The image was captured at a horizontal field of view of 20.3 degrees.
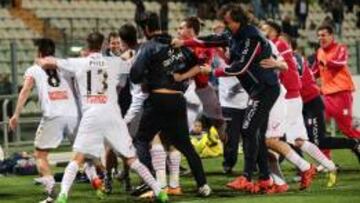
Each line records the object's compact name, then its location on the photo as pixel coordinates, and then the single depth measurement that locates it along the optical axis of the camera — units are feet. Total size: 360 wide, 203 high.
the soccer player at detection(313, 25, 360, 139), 44.34
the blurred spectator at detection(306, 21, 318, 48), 96.58
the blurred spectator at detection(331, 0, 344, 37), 98.89
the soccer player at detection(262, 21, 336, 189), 39.24
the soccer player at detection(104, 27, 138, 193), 34.99
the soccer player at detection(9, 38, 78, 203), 35.96
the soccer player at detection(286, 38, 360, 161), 42.76
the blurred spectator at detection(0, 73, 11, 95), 64.03
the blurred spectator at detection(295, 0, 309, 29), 98.99
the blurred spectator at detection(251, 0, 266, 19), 92.22
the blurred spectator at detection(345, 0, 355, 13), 106.83
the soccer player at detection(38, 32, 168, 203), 33.09
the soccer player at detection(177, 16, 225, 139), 44.19
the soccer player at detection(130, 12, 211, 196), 34.37
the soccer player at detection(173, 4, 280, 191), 35.09
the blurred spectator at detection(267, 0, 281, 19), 95.61
